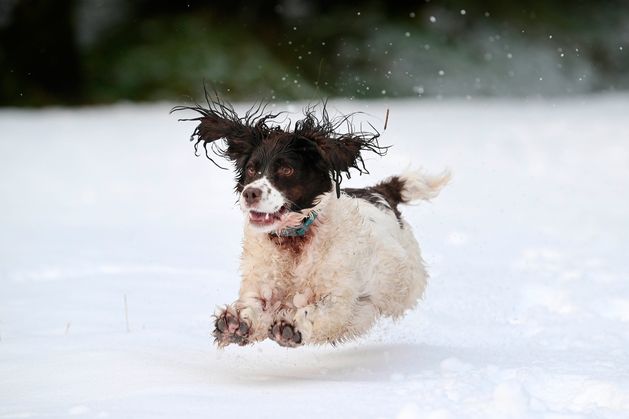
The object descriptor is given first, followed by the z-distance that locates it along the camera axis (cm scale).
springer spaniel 959
